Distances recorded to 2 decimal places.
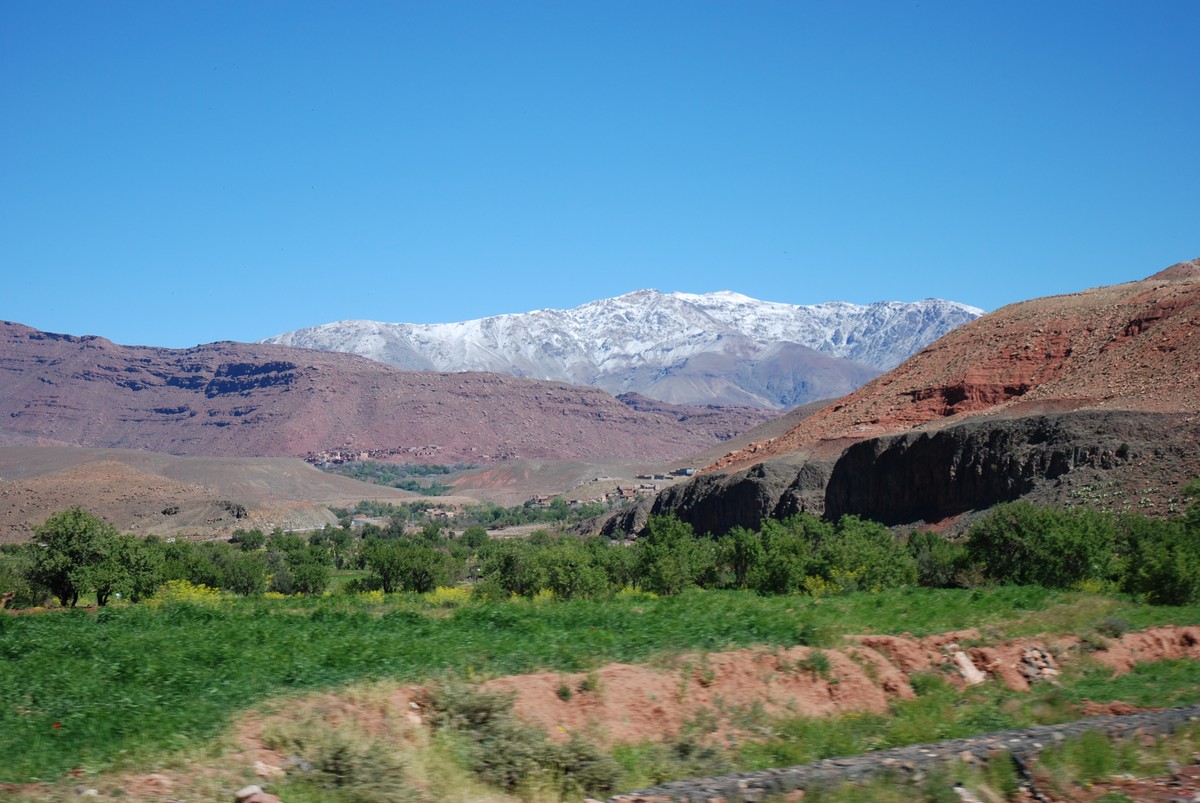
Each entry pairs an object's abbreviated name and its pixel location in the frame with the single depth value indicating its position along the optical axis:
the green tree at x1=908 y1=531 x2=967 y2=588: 38.84
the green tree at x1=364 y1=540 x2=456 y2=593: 56.66
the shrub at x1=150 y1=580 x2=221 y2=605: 35.22
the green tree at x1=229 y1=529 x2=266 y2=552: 91.50
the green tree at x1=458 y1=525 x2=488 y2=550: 99.75
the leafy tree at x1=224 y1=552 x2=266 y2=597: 58.53
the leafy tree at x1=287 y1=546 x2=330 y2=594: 62.53
